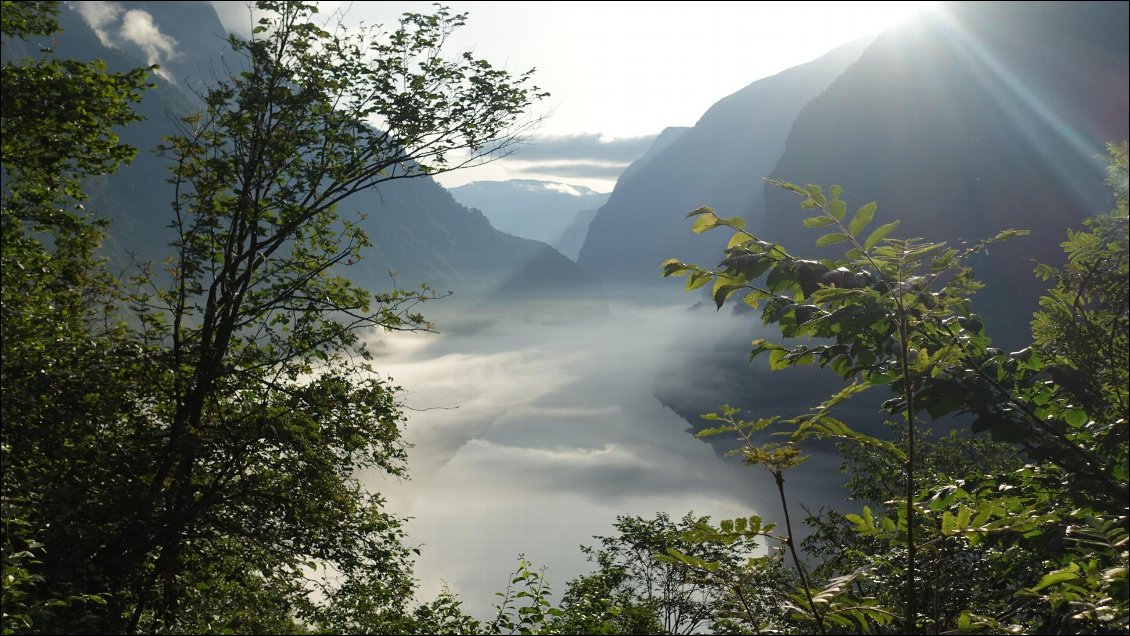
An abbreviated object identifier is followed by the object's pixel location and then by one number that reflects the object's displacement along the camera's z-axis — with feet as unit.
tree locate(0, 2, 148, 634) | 25.96
